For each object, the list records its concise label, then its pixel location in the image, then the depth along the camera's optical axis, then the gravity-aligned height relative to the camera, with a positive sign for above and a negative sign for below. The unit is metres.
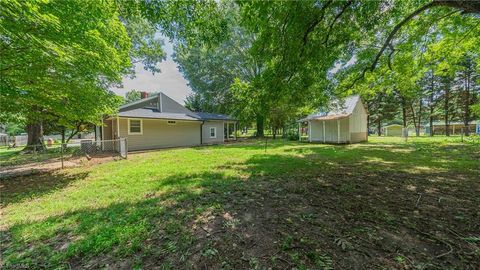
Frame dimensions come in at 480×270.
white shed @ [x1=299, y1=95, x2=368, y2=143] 18.36 +0.45
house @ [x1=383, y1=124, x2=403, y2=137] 39.56 -0.40
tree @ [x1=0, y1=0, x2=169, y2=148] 4.26 +2.01
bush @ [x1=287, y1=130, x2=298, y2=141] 23.56 -0.79
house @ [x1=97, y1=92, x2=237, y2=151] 13.86 +0.58
